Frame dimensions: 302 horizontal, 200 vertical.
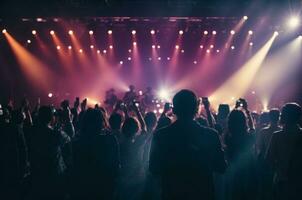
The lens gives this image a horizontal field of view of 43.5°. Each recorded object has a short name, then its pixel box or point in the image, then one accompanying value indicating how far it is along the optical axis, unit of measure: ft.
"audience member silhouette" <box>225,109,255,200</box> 14.93
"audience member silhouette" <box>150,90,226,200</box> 9.68
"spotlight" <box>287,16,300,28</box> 42.71
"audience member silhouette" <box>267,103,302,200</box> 13.88
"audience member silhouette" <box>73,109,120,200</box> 11.97
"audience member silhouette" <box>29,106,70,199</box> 14.40
